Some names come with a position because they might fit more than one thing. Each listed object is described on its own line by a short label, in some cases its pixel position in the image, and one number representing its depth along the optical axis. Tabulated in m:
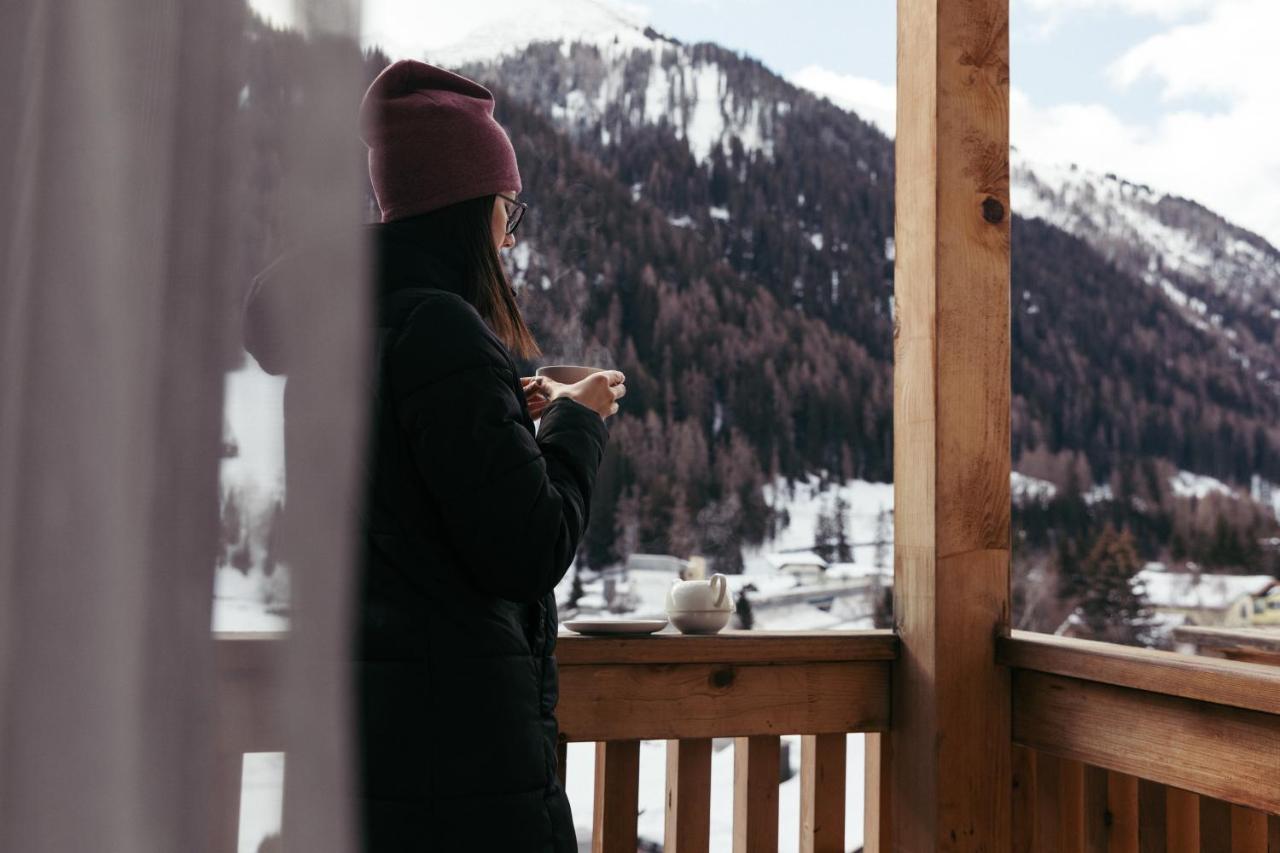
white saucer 1.71
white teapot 1.79
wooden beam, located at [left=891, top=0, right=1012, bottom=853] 1.80
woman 0.91
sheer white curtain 0.38
